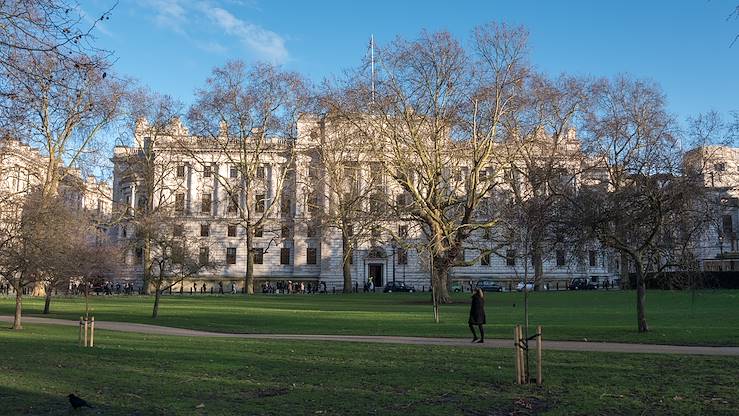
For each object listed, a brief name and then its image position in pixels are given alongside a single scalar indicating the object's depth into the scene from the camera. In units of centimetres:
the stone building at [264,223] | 6612
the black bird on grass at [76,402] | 958
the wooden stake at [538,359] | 1197
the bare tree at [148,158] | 6050
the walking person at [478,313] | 2073
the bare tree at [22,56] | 966
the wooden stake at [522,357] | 1212
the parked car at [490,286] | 7685
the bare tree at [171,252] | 3238
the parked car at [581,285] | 7781
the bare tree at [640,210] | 2169
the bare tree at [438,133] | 4247
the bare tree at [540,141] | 4438
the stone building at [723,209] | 3984
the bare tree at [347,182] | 4519
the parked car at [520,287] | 7476
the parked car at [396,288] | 7933
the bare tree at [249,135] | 6269
